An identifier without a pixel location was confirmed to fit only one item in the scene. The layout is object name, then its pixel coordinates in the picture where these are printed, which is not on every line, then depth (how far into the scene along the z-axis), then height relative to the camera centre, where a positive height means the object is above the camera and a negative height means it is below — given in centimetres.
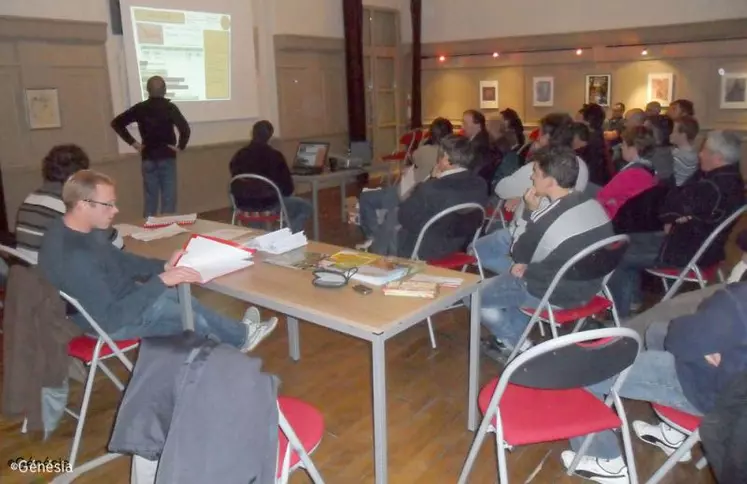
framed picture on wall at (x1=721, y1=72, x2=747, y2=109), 756 +25
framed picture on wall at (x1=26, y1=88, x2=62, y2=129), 550 +26
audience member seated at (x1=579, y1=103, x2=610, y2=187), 446 -31
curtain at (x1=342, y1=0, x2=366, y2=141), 866 +84
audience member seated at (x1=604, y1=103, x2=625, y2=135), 693 -7
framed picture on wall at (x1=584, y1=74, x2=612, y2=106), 844 +38
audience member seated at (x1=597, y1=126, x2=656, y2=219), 353 -35
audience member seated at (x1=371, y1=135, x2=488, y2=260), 333 -48
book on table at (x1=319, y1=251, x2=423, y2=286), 232 -57
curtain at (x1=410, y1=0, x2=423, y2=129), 963 +93
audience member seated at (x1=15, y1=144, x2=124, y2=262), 289 -33
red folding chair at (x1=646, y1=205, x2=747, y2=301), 312 -85
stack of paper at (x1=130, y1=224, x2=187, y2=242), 307 -52
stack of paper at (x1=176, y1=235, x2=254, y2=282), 247 -53
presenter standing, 560 -5
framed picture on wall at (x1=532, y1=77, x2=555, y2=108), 886 +39
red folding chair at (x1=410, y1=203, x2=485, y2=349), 320 -72
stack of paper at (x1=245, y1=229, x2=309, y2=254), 278 -53
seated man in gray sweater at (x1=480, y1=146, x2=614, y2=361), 265 -57
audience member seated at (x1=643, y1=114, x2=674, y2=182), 398 -24
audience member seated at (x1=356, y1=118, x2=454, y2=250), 488 -57
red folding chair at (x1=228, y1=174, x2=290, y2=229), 469 -67
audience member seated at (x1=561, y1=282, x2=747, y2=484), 162 -76
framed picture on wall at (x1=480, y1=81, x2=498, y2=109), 936 +39
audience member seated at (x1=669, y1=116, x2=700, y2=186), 429 -27
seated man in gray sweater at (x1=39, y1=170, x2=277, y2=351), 229 -54
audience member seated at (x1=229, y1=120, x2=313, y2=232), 475 -34
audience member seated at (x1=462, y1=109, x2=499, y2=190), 501 -19
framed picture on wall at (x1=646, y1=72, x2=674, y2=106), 801 +34
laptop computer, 567 -29
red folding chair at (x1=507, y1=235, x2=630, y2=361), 252 -66
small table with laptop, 544 -38
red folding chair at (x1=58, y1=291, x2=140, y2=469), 230 -84
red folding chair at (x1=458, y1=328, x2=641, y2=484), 161 -87
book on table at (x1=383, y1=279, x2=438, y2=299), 215 -60
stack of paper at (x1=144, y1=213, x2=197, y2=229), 336 -50
